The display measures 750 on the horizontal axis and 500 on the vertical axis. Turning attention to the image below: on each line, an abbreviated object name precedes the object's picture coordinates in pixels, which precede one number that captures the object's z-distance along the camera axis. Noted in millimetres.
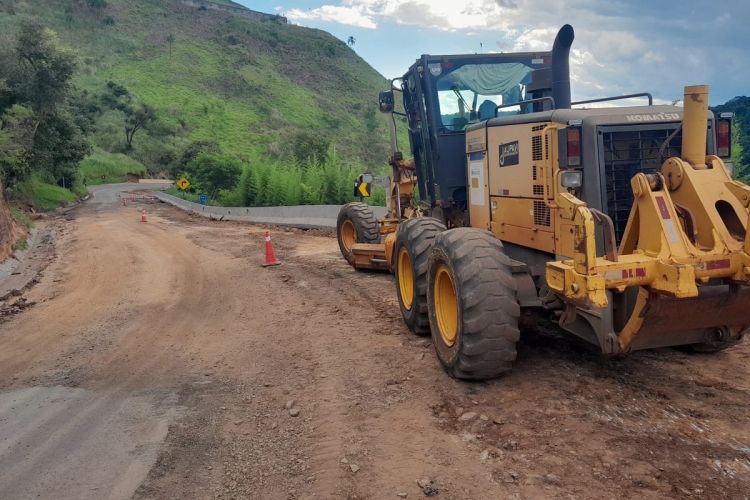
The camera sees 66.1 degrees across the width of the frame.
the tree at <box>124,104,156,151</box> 69438
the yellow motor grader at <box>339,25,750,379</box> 3854
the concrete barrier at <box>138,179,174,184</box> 62800
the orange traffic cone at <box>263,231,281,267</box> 11776
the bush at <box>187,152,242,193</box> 33094
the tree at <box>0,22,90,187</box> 29812
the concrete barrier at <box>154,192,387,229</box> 18078
